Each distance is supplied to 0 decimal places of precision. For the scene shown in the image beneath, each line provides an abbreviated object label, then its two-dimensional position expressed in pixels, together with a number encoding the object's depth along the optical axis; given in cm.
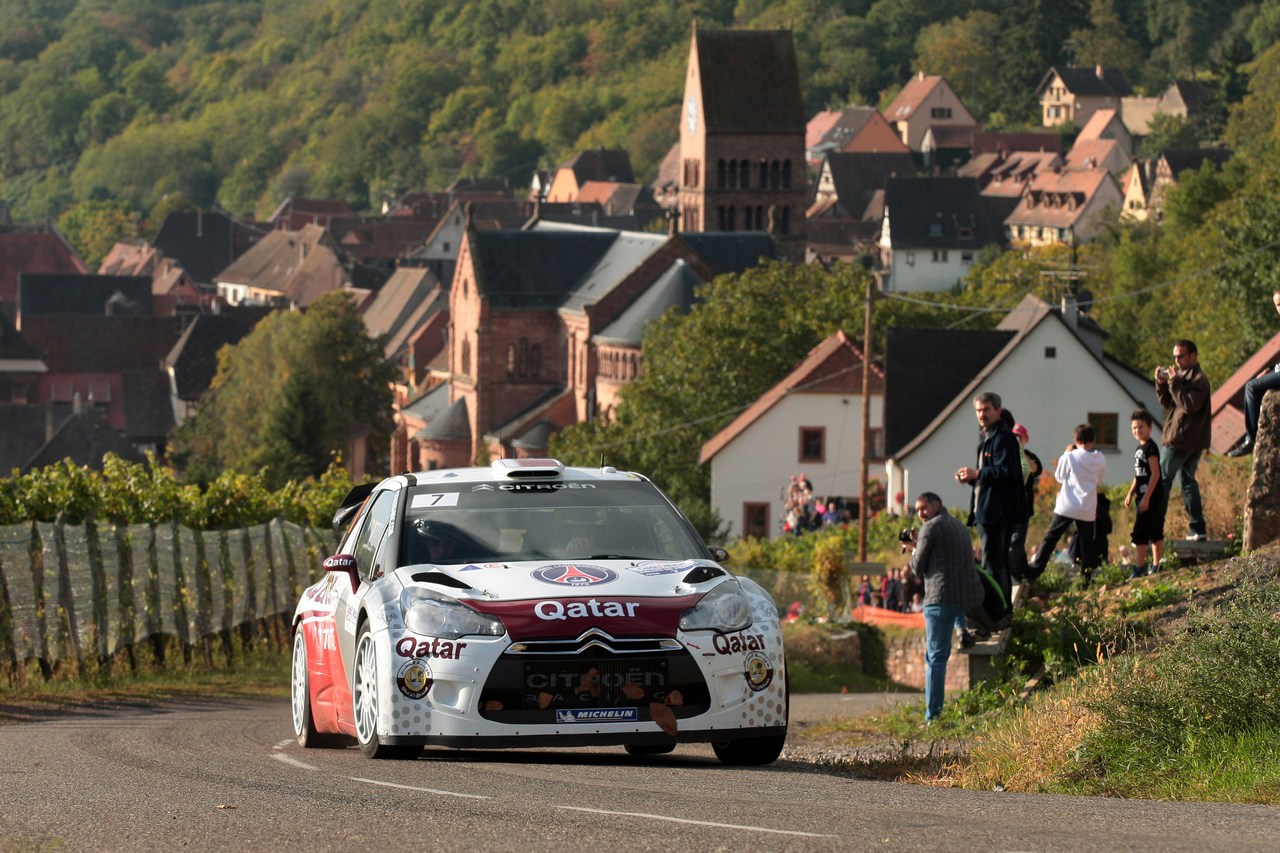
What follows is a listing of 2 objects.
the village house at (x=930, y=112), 18775
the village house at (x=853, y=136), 17862
